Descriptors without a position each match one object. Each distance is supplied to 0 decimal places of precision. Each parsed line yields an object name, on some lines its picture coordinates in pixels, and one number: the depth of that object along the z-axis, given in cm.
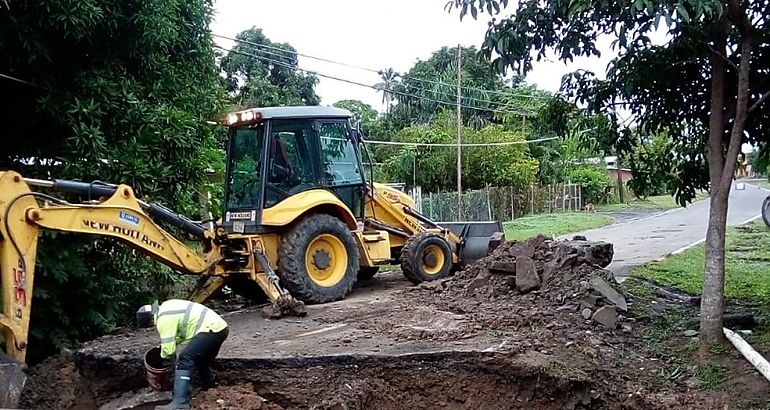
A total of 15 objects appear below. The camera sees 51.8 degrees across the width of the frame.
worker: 645
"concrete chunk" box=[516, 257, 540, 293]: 956
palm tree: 4204
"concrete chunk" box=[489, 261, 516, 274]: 997
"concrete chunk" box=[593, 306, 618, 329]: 840
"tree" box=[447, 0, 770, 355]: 726
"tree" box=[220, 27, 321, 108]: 3233
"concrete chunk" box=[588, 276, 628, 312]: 886
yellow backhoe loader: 816
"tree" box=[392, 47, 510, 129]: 4156
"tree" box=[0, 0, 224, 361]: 863
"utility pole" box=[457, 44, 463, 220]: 2875
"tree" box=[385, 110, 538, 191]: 3369
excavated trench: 683
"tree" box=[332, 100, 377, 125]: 4438
